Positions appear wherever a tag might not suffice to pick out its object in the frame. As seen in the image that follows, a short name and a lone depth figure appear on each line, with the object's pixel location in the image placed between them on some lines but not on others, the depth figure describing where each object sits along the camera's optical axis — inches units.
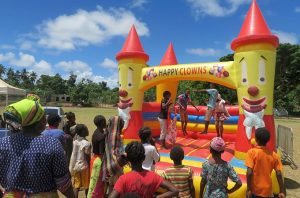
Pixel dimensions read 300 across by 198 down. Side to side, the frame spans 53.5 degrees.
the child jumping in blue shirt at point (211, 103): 304.9
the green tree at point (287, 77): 1509.8
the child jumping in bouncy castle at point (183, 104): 326.3
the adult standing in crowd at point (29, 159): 81.0
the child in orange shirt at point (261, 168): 128.0
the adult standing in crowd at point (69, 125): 211.4
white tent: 437.4
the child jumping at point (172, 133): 294.8
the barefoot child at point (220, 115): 307.1
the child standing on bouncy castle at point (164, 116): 277.4
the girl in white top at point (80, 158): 177.8
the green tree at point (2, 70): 3090.6
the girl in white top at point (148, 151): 147.6
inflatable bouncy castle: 226.4
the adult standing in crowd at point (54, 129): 160.9
